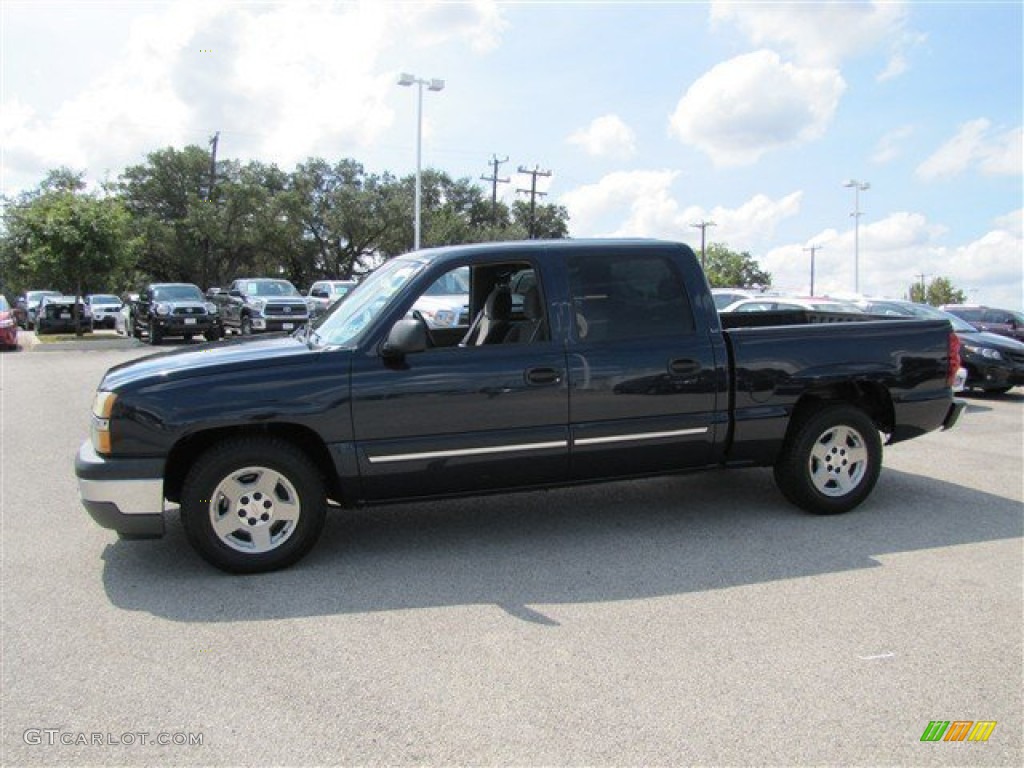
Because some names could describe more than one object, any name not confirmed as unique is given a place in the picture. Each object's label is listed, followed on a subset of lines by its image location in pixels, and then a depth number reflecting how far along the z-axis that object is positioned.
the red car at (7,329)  23.14
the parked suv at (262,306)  23.98
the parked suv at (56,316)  28.59
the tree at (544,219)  71.46
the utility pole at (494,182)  56.78
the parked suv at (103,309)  32.13
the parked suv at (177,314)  23.70
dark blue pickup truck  4.67
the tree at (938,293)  108.56
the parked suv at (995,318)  22.47
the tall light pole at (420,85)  28.52
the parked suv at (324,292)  26.27
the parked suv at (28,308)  36.37
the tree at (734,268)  115.62
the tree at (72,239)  24.98
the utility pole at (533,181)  53.00
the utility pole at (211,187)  49.88
